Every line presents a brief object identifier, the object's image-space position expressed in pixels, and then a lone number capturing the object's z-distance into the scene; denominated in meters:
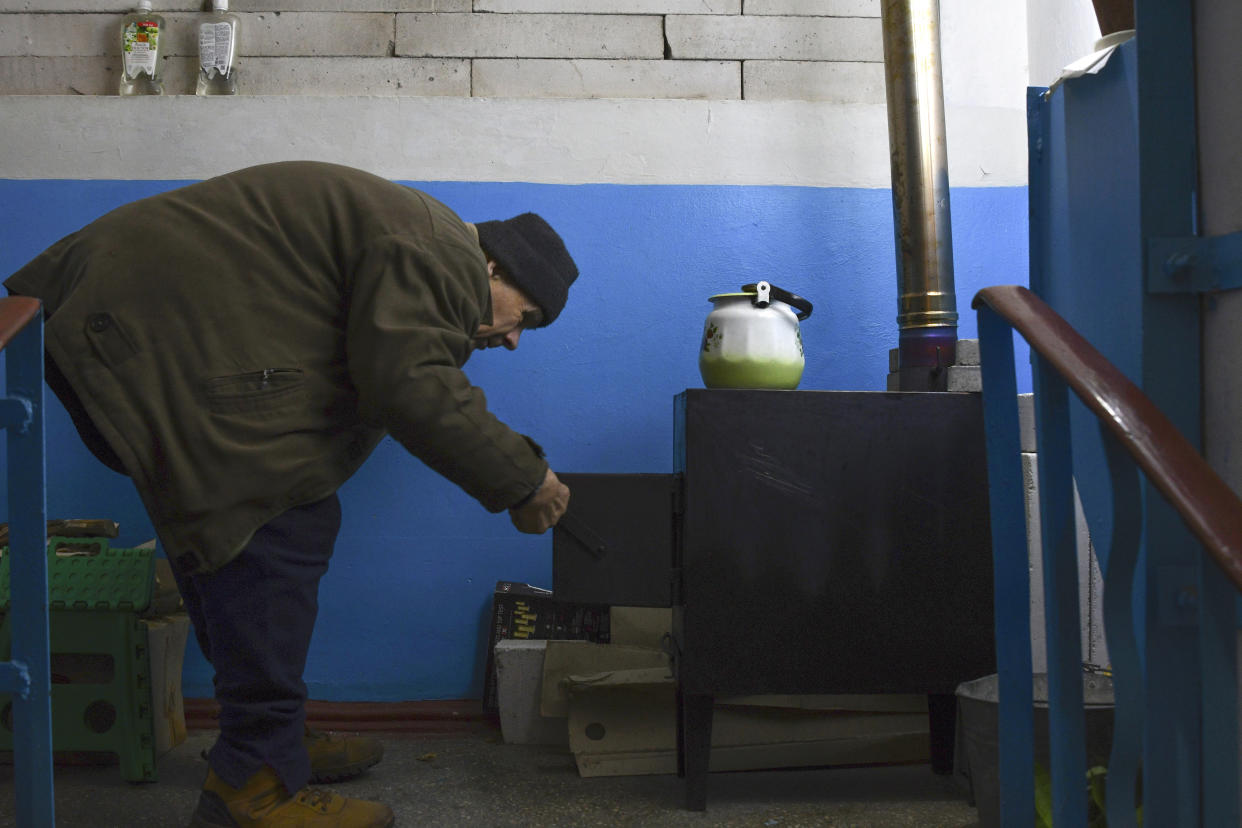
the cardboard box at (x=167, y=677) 2.11
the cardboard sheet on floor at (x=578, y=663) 2.14
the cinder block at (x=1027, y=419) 1.99
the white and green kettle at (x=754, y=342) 2.00
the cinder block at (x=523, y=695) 2.20
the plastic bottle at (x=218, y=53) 2.48
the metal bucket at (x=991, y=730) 1.52
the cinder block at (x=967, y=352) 2.10
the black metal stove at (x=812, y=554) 1.89
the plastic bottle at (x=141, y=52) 2.48
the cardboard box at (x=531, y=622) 2.35
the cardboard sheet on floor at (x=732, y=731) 2.07
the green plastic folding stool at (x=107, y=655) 2.00
